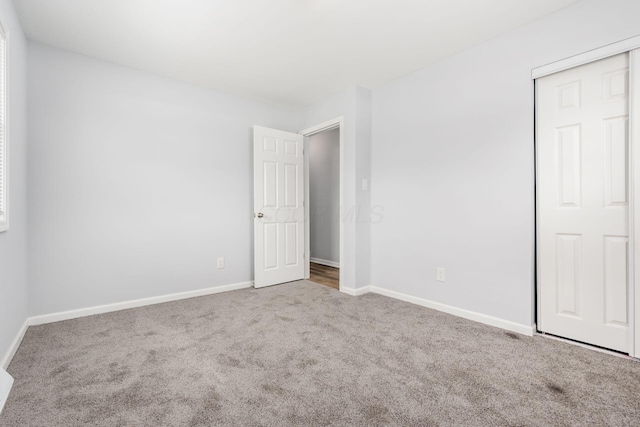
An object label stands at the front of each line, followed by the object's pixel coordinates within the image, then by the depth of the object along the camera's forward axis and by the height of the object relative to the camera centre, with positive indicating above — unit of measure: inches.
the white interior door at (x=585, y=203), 78.2 +1.6
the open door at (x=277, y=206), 148.5 +2.7
